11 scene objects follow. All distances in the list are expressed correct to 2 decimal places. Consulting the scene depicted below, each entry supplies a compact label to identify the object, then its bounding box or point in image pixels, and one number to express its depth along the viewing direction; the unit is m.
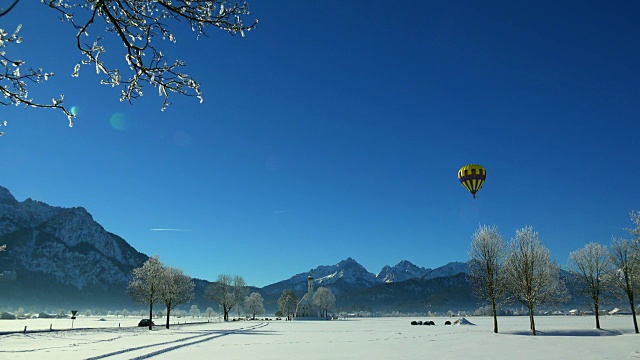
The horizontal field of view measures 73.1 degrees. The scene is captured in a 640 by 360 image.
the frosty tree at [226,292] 125.62
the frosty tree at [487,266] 54.25
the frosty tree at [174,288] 71.88
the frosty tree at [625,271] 53.34
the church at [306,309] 145.60
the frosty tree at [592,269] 59.25
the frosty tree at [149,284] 71.23
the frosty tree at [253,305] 153.10
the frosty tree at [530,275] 52.28
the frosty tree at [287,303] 155.75
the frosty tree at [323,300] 153.86
